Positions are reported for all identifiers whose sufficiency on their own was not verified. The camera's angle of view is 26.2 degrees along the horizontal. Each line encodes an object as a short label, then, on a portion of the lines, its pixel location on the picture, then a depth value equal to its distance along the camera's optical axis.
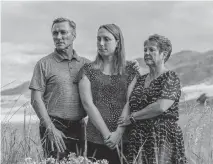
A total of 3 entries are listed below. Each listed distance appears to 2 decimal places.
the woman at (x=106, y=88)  4.18
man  4.46
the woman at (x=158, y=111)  3.86
